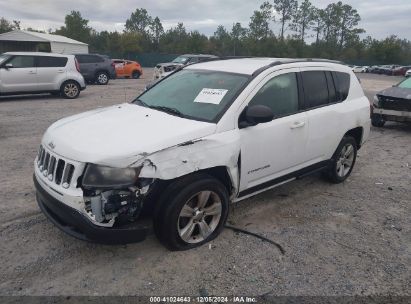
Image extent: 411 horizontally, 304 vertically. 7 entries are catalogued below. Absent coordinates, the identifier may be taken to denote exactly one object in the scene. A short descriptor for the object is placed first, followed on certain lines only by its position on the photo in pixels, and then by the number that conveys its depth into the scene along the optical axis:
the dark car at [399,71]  52.59
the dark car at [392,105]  9.17
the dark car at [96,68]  20.12
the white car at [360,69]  58.57
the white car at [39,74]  12.45
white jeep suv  2.96
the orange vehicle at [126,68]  26.14
